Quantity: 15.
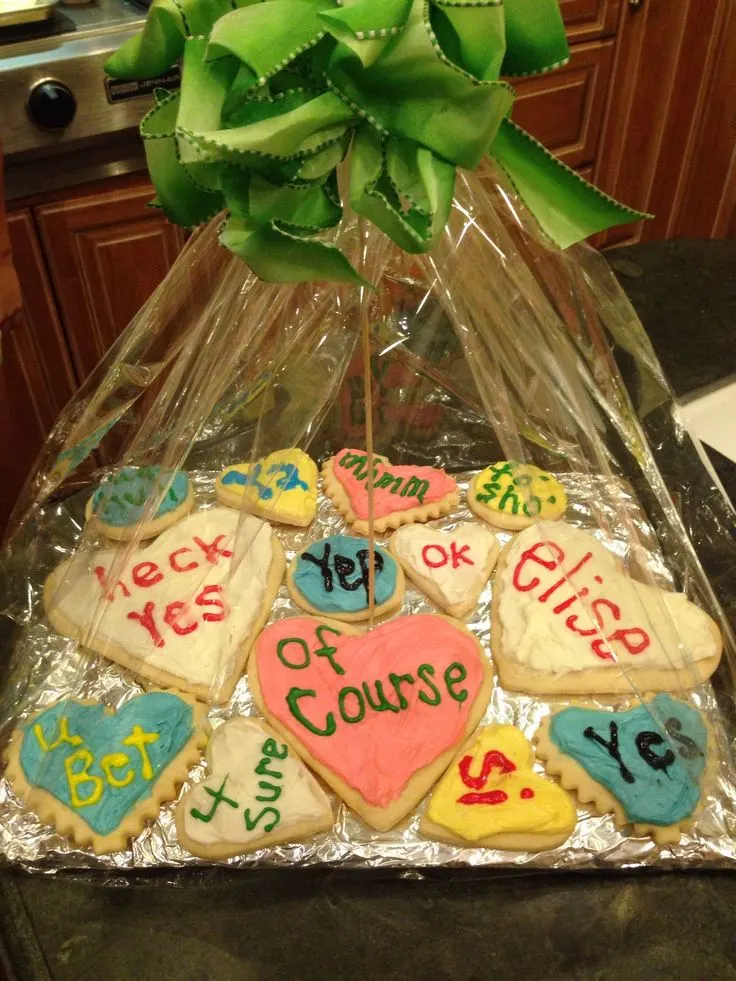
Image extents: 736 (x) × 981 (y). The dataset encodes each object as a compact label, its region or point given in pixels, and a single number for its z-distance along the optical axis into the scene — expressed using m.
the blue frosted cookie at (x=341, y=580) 0.97
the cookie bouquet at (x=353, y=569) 0.60
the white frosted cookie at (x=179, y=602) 0.90
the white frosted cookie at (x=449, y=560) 0.98
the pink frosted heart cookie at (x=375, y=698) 0.81
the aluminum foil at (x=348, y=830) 0.75
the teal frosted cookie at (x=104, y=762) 0.77
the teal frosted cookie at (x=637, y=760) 0.77
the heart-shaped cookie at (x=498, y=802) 0.76
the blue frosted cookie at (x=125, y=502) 0.89
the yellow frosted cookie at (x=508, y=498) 1.07
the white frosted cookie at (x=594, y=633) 0.88
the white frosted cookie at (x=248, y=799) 0.76
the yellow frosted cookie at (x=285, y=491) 1.01
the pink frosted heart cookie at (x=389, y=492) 1.08
